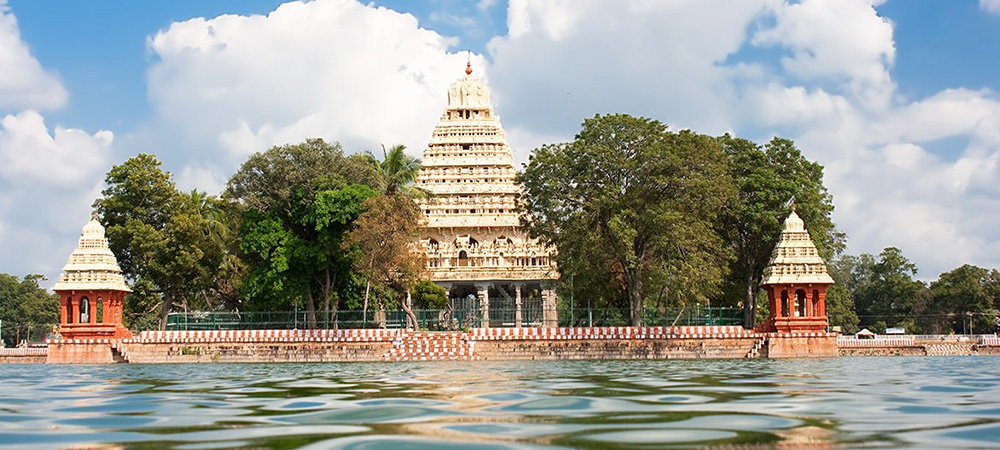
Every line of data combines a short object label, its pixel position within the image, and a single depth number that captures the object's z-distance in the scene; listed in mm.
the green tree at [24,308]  78250
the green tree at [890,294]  77938
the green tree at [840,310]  69375
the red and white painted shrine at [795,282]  38938
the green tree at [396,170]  51594
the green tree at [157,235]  45469
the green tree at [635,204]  38000
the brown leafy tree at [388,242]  41625
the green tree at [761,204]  44406
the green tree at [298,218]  44625
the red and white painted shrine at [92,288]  40000
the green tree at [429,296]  67375
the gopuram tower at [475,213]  65688
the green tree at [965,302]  69000
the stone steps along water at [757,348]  37984
